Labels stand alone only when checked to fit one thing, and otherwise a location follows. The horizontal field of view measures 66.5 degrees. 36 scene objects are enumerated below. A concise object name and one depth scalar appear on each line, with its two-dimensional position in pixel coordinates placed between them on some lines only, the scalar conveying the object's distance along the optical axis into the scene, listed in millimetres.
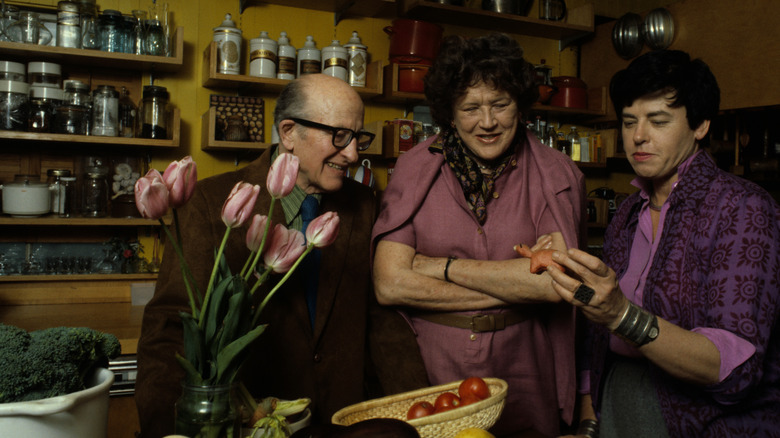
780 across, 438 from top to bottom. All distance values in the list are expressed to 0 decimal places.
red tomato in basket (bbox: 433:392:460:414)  1073
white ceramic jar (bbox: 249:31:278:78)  3121
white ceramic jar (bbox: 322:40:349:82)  3209
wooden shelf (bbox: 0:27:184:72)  2715
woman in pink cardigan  1620
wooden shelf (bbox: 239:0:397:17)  3400
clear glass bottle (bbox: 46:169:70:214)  2846
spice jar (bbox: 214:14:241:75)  3037
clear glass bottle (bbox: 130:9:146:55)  2922
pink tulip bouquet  788
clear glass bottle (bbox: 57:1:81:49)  2805
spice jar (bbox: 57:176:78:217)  2885
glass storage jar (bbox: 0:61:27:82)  2695
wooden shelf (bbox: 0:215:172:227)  2703
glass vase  805
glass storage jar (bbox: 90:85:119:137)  2846
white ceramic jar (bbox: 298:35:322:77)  3219
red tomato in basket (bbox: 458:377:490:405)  1083
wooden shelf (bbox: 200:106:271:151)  3029
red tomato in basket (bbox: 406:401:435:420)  1050
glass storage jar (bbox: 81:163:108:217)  2924
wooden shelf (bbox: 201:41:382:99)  3027
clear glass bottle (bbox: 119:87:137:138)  2941
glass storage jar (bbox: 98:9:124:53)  2849
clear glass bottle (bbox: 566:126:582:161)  4059
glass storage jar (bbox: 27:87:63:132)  2746
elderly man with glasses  1521
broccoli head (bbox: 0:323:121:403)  670
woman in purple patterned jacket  1261
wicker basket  966
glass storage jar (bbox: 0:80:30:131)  2660
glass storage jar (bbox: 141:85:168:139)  2951
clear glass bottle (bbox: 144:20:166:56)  2932
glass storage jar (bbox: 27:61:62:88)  2777
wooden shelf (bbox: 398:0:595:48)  3564
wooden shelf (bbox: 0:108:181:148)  2689
